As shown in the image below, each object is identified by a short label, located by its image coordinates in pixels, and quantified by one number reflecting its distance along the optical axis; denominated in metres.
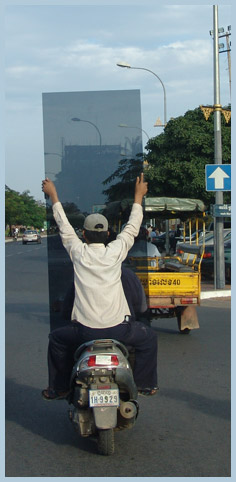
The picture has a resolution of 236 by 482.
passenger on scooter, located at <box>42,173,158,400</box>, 5.07
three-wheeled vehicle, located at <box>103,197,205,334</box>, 10.32
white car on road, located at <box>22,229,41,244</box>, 67.06
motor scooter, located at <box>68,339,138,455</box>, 4.79
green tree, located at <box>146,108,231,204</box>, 32.16
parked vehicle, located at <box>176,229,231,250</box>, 24.09
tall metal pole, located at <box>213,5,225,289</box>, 17.81
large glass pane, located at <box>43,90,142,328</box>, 5.56
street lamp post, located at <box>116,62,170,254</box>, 24.84
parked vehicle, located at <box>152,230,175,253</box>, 34.97
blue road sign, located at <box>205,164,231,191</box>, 16.45
